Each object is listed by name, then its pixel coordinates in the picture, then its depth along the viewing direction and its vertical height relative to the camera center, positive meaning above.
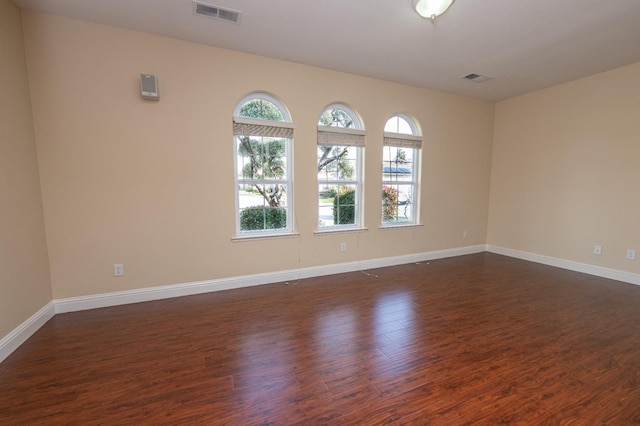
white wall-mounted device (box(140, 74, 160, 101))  2.80 +1.04
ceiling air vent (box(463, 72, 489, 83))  3.91 +1.57
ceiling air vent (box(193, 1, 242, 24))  2.43 +1.57
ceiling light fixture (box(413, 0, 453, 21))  2.07 +1.36
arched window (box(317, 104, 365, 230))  3.88 +0.30
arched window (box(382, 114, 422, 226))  4.38 +0.29
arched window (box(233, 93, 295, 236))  3.43 +0.30
